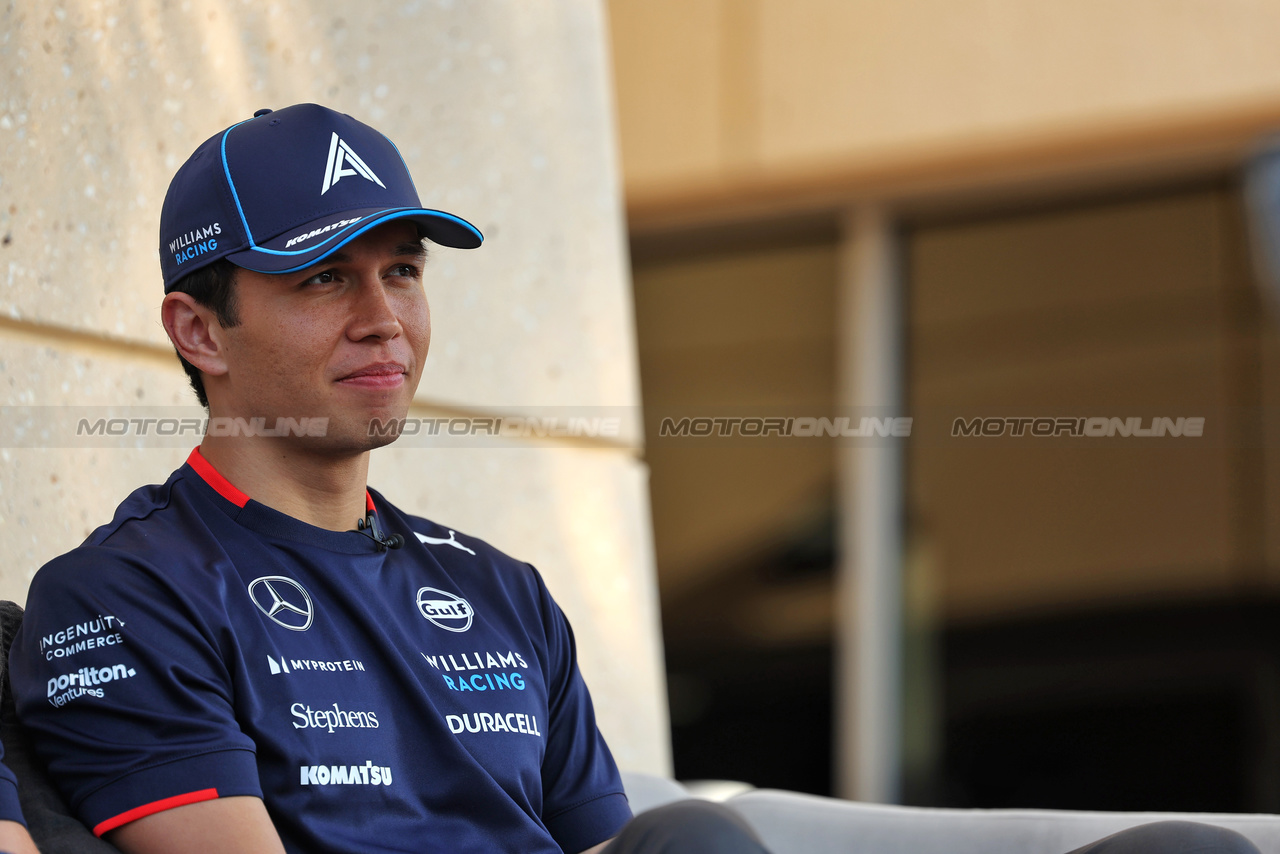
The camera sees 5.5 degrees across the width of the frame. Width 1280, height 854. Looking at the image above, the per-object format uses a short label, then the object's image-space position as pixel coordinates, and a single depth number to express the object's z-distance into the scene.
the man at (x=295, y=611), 9.30
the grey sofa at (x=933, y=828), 9.64
